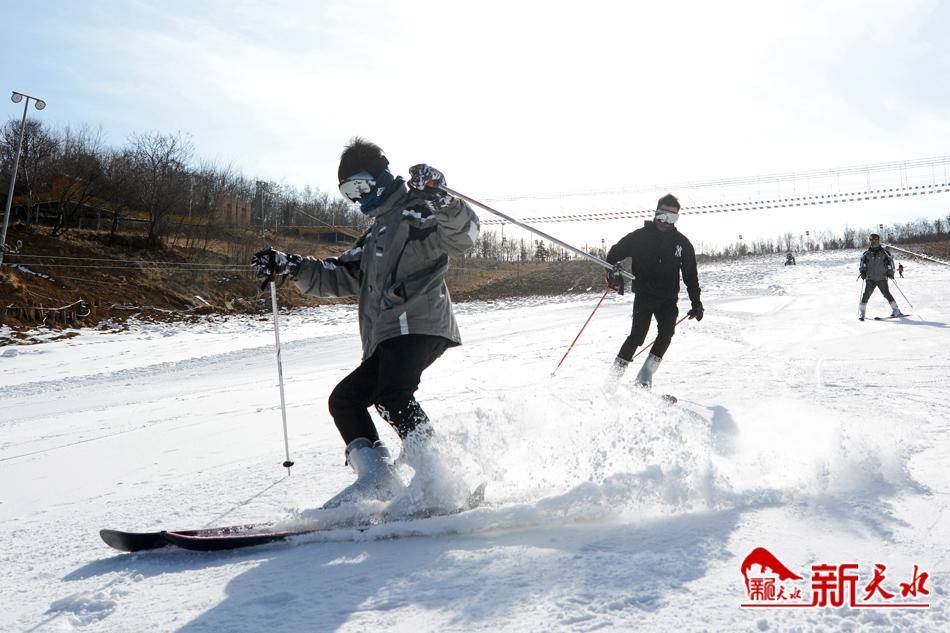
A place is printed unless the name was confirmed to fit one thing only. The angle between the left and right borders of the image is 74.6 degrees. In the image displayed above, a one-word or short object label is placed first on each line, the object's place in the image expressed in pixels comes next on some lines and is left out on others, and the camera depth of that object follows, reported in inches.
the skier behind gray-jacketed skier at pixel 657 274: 213.9
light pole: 682.2
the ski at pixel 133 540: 94.8
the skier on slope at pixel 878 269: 506.0
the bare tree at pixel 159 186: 1289.4
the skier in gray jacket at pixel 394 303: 106.5
